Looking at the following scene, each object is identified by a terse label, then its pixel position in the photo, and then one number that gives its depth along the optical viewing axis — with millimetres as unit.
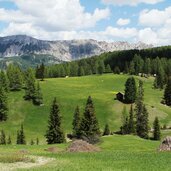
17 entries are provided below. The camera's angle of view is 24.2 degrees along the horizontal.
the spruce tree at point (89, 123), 103750
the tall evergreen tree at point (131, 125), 139000
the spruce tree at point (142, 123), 137000
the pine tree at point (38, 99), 179875
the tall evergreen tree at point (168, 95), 198000
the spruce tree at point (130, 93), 183500
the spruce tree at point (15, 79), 190750
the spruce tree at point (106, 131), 141250
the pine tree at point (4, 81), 184625
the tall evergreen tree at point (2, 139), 126381
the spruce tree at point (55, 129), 104312
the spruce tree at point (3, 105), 164250
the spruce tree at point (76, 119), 130100
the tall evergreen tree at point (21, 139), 125438
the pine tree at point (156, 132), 129375
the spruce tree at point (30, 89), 181138
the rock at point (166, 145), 56500
